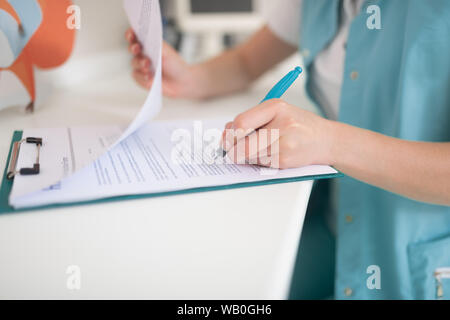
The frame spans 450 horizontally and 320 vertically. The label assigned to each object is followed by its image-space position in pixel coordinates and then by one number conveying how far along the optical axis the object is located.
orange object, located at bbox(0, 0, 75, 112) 0.51
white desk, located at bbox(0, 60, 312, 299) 0.26
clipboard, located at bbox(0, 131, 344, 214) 0.30
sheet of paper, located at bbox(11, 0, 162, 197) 0.33
